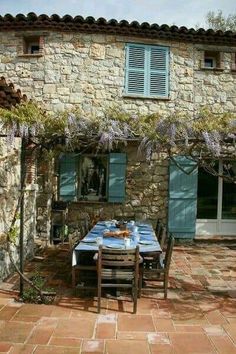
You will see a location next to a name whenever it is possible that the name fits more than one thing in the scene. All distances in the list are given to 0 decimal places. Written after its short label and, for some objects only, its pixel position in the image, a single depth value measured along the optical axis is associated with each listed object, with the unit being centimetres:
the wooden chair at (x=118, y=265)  348
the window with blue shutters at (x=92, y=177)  692
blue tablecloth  389
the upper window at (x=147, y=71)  702
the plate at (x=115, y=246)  381
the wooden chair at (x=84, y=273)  380
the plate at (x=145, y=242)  418
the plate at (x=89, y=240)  421
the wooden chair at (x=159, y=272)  383
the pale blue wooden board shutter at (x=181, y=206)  700
